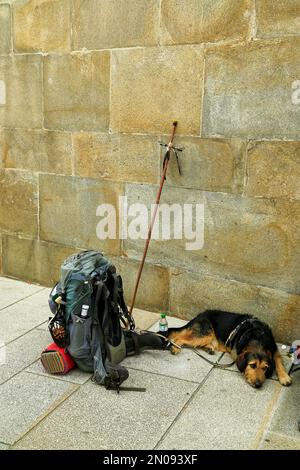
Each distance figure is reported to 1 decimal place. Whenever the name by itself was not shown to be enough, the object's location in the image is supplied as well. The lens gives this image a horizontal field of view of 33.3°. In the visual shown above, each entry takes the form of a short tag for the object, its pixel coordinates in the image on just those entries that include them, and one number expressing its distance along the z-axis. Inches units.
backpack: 162.1
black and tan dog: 162.4
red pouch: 164.1
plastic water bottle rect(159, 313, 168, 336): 191.3
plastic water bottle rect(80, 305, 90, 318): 162.9
